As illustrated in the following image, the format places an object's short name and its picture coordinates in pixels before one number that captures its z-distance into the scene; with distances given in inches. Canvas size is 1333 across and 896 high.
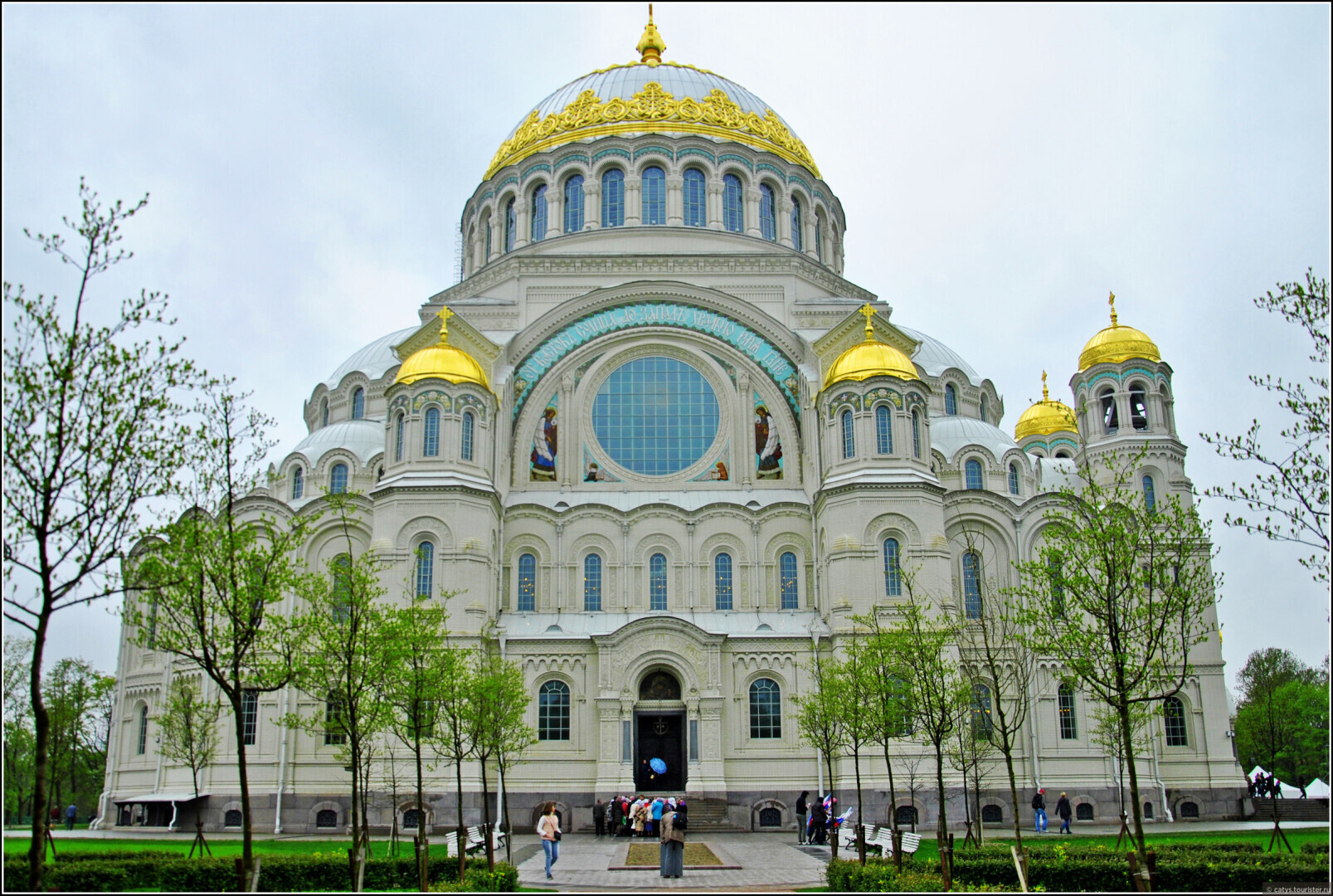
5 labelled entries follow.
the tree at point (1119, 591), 655.8
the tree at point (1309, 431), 574.9
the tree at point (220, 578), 618.2
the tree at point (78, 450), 522.9
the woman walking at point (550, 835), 824.9
